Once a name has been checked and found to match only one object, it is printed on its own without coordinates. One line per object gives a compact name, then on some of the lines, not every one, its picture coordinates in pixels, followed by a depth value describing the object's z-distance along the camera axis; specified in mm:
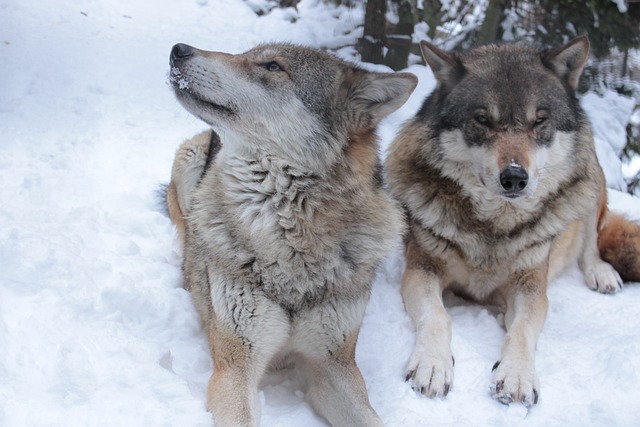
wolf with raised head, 2955
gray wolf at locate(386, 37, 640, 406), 3547
